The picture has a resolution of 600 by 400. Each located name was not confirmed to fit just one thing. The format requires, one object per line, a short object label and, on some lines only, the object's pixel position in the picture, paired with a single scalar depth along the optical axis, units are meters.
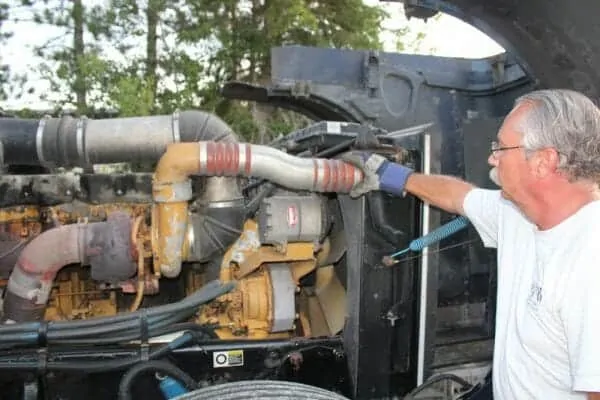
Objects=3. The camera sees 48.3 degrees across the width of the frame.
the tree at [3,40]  10.16
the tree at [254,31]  10.59
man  1.61
